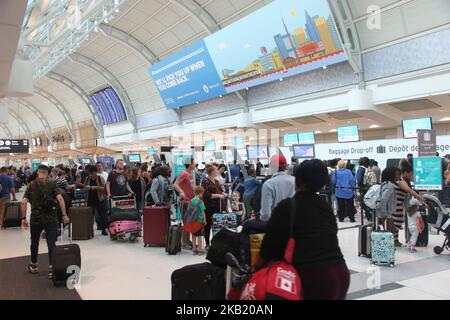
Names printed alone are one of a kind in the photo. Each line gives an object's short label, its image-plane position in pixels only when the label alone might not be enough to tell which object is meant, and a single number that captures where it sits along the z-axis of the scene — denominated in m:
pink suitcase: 7.74
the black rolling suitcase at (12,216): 10.16
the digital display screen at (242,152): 17.44
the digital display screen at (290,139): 17.44
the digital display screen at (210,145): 21.52
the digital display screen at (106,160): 24.09
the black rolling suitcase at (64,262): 4.90
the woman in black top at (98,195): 8.63
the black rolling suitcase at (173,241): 6.60
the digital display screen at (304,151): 13.56
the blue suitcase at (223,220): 6.29
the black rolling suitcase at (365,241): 6.18
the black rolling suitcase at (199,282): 3.05
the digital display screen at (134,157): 21.98
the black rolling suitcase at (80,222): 8.19
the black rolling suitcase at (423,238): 6.78
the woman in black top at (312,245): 2.13
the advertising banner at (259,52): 15.09
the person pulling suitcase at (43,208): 5.30
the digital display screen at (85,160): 26.07
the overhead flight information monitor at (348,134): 14.70
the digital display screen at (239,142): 21.66
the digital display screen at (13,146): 23.49
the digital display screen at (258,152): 13.95
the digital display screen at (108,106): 32.56
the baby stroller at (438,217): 6.15
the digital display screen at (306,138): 16.38
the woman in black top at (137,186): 8.87
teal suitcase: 5.65
